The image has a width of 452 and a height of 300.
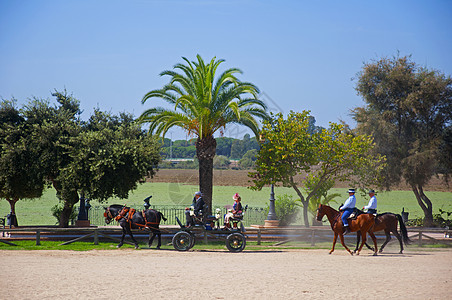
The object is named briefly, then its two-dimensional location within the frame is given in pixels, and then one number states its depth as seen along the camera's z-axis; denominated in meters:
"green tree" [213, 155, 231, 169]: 118.75
